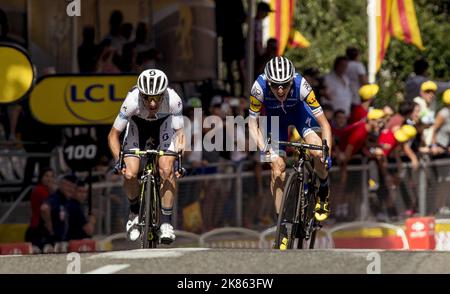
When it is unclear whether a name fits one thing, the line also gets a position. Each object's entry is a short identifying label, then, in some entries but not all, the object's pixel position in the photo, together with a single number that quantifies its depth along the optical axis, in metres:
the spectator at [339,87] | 21.12
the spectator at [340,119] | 20.00
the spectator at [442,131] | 20.23
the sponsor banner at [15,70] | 17.91
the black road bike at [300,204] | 14.85
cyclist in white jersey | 14.21
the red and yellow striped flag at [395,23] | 22.86
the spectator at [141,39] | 20.62
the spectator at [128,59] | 20.16
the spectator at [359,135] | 19.47
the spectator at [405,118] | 20.00
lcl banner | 18.34
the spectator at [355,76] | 21.56
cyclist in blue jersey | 14.69
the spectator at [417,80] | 21.02
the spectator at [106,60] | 19.78
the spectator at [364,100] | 20.09
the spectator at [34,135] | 18.38
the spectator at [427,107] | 20.36
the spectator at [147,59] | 20.43
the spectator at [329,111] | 20.22
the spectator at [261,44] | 21.61
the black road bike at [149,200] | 14.51
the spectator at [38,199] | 17.83
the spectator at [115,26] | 20.49
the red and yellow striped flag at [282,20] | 21.94
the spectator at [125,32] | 20.52
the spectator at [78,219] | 17.94
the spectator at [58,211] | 17.92
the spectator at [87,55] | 19.61
